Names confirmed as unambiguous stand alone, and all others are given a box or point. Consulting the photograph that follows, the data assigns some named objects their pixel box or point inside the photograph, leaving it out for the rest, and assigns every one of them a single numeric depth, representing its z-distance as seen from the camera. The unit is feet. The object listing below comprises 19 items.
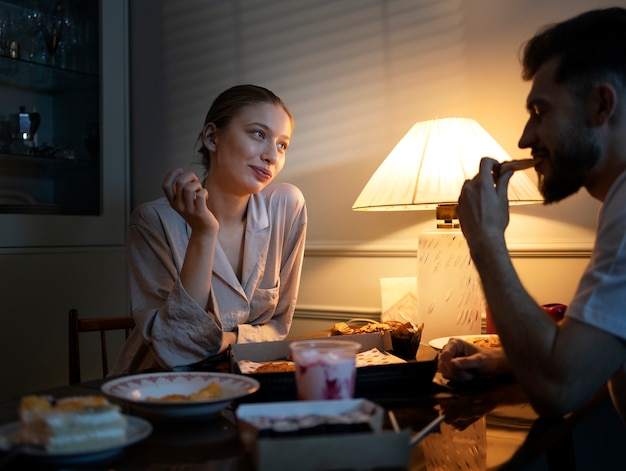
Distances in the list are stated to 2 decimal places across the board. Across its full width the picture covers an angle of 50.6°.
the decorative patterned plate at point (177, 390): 2.94
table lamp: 5.52
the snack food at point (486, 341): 4.77
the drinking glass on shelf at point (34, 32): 8.47
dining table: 2.56
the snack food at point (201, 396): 3.05
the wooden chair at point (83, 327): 6.01
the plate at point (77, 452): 2.38
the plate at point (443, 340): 4.95
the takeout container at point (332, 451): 2.20
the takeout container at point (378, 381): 3.44
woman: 4.79
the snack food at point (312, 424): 2.33
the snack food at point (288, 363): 3.71
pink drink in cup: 2.94
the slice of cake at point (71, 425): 2.40
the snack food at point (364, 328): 5.26
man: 3.22
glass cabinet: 8.31
